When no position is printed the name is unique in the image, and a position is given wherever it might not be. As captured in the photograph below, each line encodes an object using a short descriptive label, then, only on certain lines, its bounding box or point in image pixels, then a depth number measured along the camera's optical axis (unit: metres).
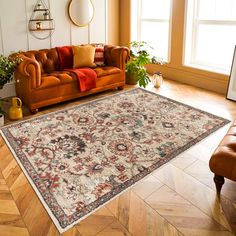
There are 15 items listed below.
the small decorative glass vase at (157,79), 4.82
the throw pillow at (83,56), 4.38
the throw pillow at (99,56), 4.62
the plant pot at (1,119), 3.41
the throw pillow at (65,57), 4.40
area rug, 2.21
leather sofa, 3.62
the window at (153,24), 5.32
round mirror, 4.78
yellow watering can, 3.59
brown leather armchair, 1.88
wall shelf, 4.41
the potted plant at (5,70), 3.27
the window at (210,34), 4.42
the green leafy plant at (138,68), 4.68
